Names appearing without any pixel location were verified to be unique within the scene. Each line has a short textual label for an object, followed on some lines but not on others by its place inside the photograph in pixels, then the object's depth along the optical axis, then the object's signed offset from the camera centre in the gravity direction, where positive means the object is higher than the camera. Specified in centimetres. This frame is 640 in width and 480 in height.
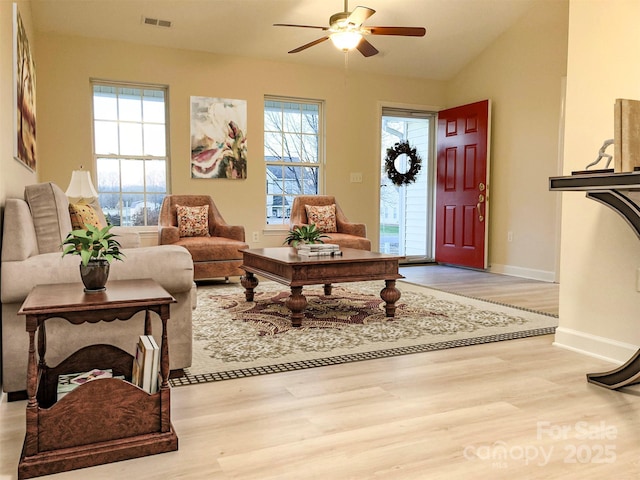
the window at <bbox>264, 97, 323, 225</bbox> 659 +67
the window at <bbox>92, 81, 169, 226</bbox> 578 +60
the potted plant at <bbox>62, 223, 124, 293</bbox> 189 -18
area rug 276 -80
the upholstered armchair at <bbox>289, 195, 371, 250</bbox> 605 -13
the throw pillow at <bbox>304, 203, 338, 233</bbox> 611 -14
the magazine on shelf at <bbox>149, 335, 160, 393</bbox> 185 -58
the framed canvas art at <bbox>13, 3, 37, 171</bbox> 312 +71
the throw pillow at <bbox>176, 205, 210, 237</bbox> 555 -18
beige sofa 214 -31
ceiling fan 399 +136
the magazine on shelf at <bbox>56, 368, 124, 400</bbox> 184 -63
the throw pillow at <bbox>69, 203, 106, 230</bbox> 333 -8
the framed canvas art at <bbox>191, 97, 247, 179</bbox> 602 +77
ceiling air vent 532 +185
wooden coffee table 346 -45
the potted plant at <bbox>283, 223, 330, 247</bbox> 399 -24
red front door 646 +26
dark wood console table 216 +3
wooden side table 162 -67
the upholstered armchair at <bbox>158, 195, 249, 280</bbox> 514 -31
